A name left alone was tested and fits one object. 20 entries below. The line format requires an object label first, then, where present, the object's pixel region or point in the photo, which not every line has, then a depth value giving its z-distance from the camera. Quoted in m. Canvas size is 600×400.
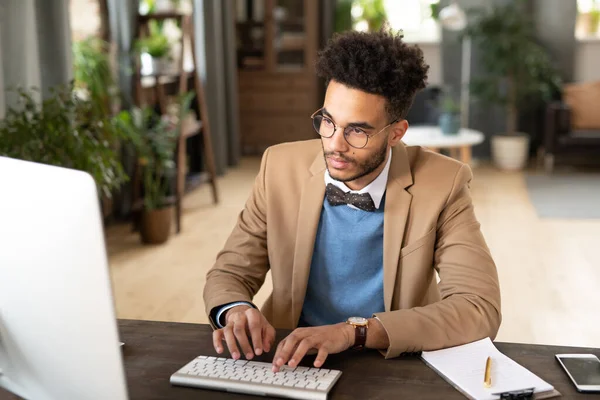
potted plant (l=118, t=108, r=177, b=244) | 4.61
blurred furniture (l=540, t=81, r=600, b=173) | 6.68
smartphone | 1.24
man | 1.48
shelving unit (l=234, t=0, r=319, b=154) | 7.57
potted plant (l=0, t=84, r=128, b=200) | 2.68
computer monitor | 0.84
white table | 5.60
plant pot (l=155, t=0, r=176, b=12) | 5.48
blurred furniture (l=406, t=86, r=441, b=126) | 6.81
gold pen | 1.23
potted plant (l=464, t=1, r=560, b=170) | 6.86
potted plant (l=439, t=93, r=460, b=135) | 5.90
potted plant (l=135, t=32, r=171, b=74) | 5.03
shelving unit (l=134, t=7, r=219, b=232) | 4.93
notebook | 1.22
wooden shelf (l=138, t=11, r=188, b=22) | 5.00
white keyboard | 1.21
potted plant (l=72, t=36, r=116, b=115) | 4.42
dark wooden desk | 1.22
